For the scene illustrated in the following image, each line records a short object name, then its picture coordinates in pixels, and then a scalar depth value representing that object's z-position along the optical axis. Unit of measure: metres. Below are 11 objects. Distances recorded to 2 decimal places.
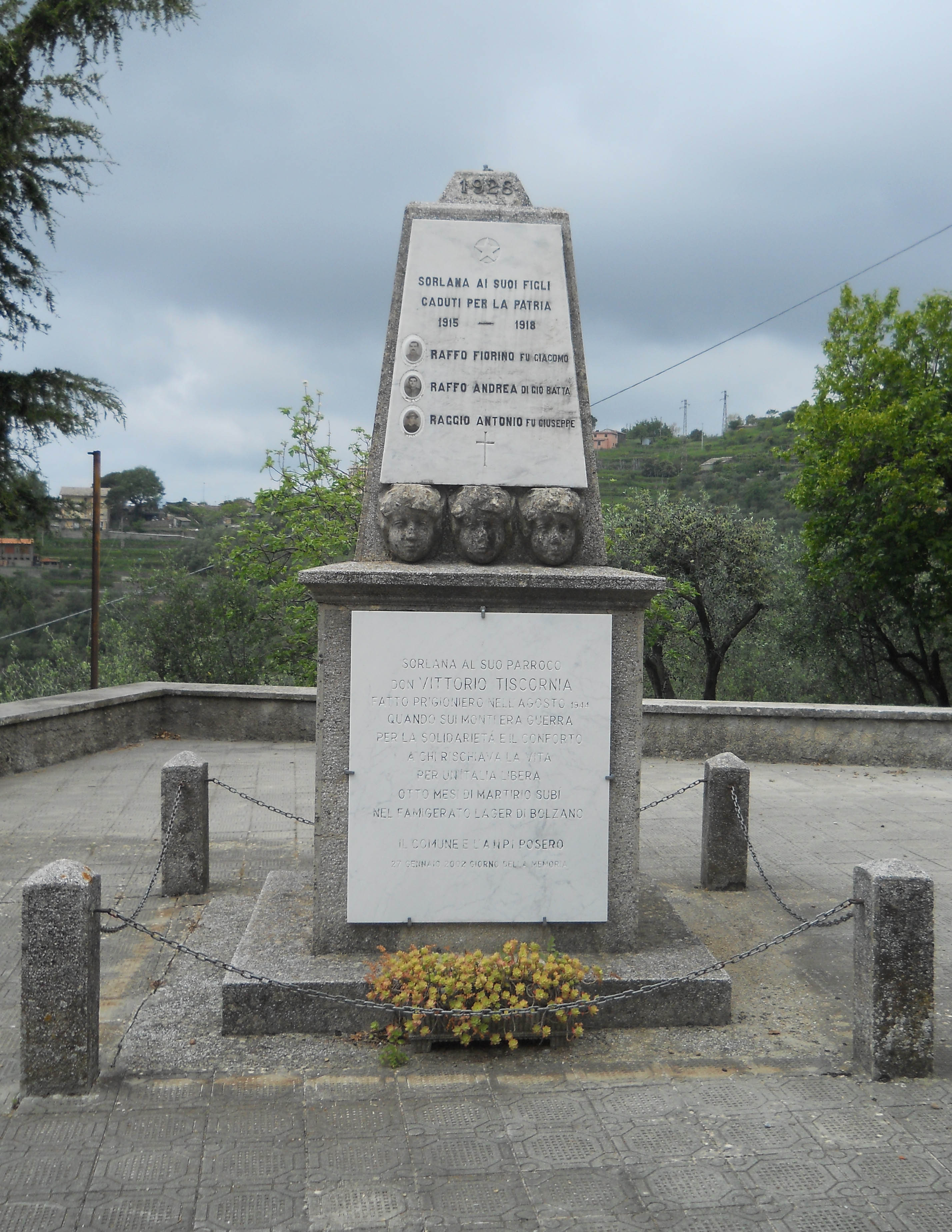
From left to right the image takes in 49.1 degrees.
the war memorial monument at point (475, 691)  4.67
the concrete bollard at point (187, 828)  6.41
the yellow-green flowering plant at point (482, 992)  4.16
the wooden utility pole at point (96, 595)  12.13
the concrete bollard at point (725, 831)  6.71
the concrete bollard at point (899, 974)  4.00
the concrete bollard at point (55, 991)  3.85
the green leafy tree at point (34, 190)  14.41
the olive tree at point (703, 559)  23.48
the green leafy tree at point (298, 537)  17.09
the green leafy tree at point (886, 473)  20.12
